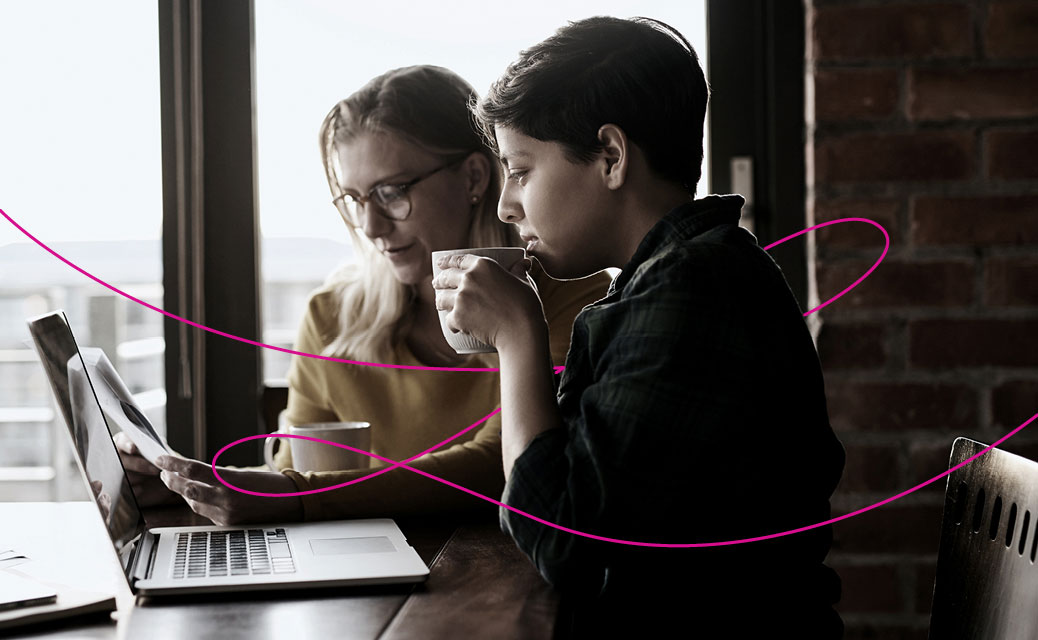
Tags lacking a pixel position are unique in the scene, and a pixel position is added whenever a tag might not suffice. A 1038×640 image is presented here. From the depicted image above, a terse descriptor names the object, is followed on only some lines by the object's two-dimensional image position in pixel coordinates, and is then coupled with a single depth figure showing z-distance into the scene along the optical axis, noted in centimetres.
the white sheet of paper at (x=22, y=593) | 75
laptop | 82
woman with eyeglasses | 149
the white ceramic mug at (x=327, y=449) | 114
